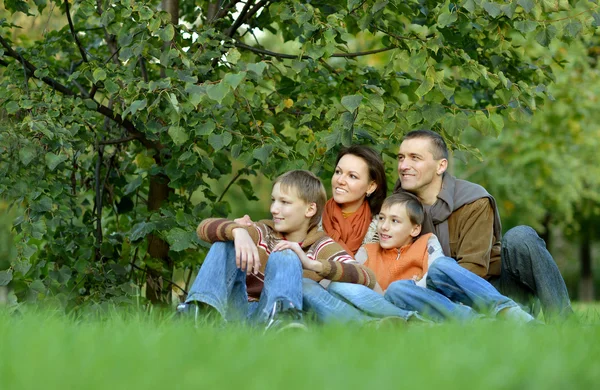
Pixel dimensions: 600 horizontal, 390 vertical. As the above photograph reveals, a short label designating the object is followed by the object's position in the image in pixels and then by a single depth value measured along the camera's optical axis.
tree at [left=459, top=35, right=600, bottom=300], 15.14
